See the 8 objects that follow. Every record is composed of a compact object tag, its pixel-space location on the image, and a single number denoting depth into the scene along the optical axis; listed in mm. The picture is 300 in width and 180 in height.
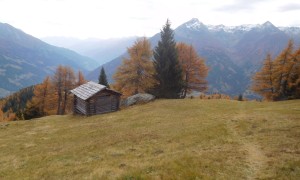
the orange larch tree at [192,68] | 60344
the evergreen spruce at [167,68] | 55688
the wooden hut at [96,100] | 45375
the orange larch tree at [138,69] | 56625
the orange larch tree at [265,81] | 58625
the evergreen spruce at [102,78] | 79625
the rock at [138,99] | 51156
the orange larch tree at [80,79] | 73312
